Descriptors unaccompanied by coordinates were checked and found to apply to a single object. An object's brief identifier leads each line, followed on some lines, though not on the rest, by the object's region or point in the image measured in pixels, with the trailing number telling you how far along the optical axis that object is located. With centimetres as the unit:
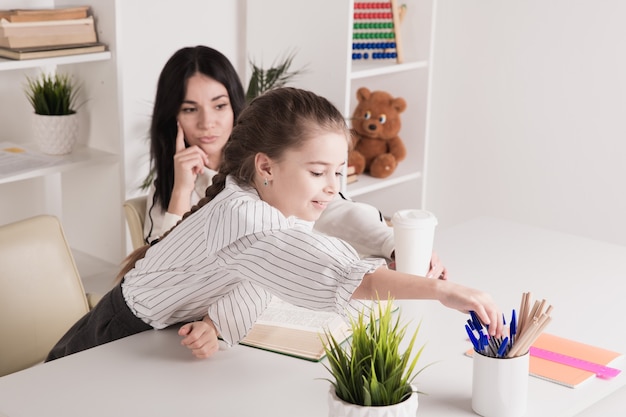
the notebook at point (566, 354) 158
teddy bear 364
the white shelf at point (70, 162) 276
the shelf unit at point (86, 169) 296
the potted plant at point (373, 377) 127
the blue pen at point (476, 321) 142
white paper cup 196
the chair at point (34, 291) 200
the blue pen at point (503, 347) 142
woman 258
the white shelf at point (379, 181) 357
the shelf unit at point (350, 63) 331
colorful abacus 356
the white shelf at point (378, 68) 343
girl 147
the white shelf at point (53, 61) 270
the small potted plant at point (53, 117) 292
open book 167
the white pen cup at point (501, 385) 142
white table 146
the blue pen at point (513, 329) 144
